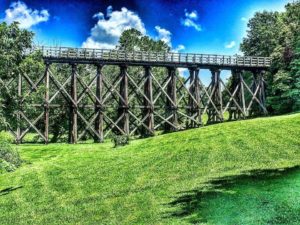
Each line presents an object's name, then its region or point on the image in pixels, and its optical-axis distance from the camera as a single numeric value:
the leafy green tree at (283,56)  33.67
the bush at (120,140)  25.07
